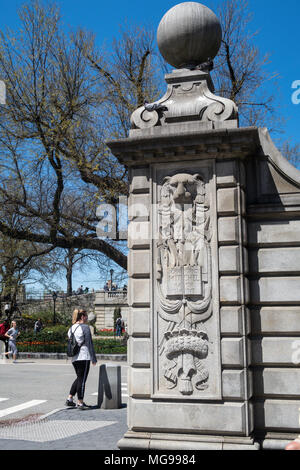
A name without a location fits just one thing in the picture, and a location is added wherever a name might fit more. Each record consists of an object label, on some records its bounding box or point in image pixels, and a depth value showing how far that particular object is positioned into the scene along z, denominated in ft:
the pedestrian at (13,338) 76.23
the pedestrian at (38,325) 118.73
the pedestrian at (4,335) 81.07
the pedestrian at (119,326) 134.00
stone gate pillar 22.30
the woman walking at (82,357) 34.88
